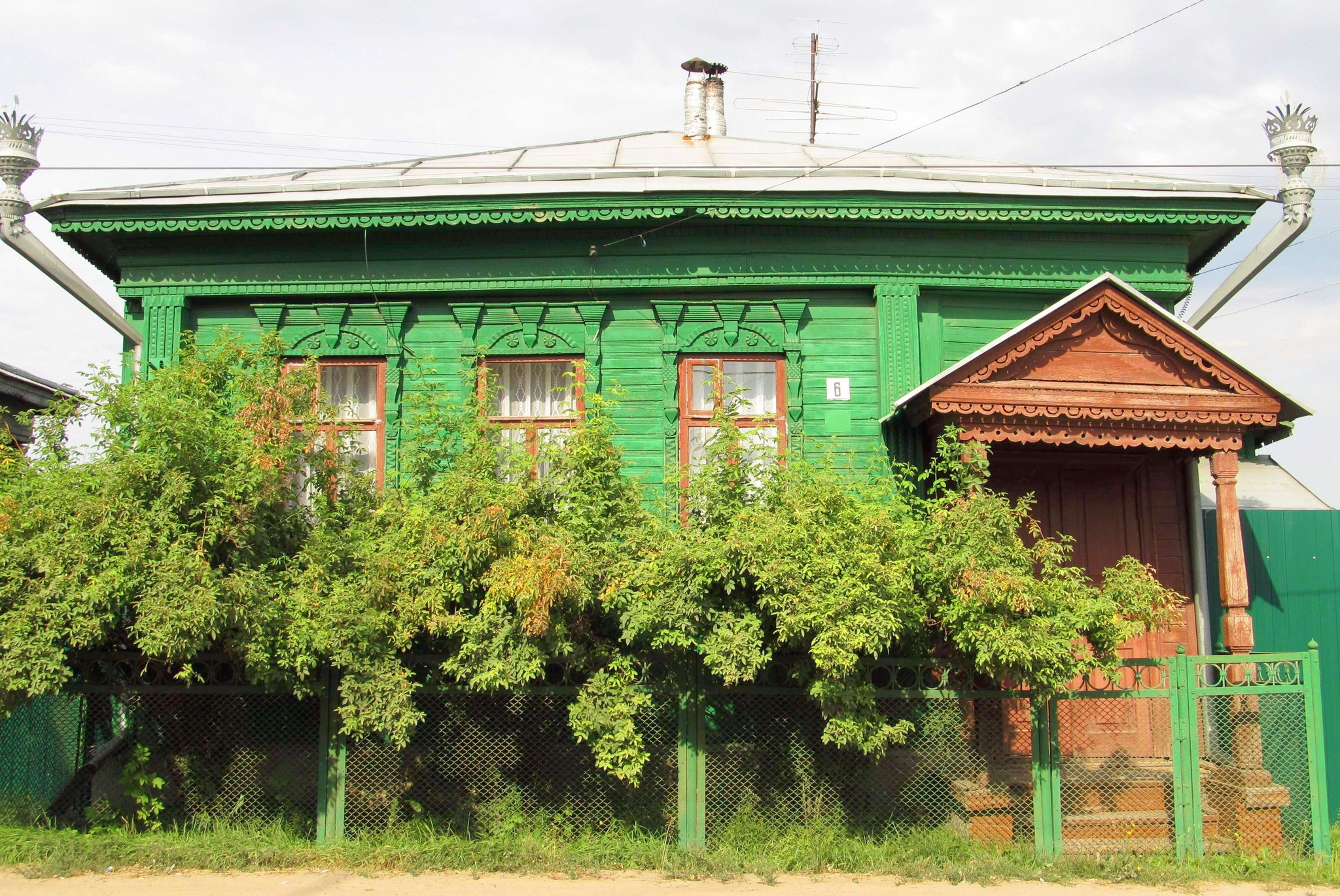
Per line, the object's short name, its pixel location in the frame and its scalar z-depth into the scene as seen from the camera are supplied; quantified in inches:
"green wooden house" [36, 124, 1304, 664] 379.2
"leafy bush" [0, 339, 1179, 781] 261.1
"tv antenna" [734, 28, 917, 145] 730.8
